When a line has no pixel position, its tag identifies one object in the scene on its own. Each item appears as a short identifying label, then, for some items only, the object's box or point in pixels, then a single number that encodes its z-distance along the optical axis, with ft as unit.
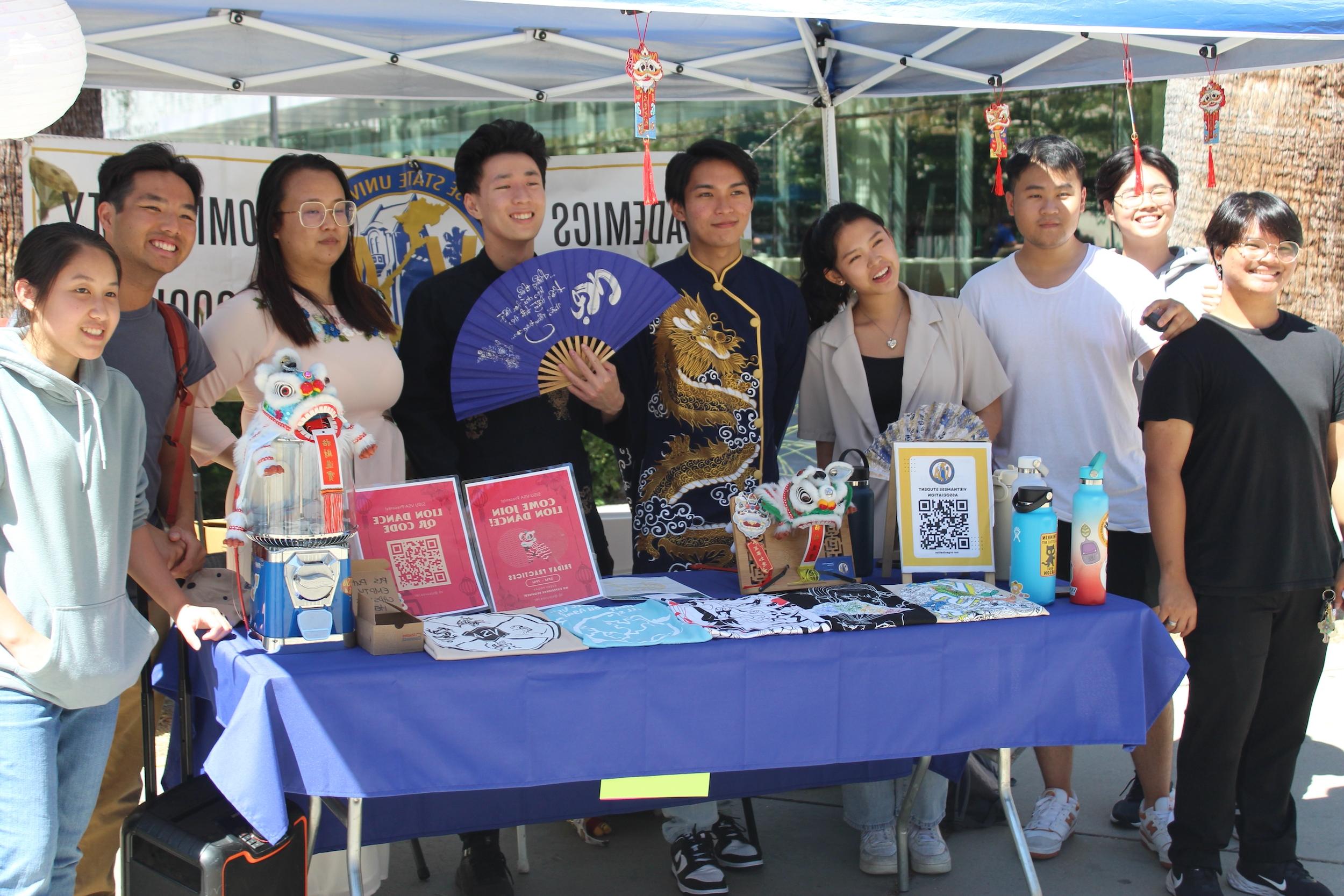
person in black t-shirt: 8.63
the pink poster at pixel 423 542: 7.80
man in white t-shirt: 9.98
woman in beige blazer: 9.84
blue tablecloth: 6.69
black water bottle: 8.79
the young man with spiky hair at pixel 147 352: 8.38
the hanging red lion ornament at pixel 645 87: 10.01
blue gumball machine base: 6.82
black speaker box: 6.71
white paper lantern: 7.43
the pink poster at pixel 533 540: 8.01
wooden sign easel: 8.54
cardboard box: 6.98
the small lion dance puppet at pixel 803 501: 8.19
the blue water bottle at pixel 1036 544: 8.14
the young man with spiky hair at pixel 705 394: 9.66
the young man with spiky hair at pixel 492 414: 9.50
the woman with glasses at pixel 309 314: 8.73
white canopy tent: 11.98
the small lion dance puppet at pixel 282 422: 6.95
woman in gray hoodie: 6.56
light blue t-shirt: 7.27
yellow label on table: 7.45
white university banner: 13.56
